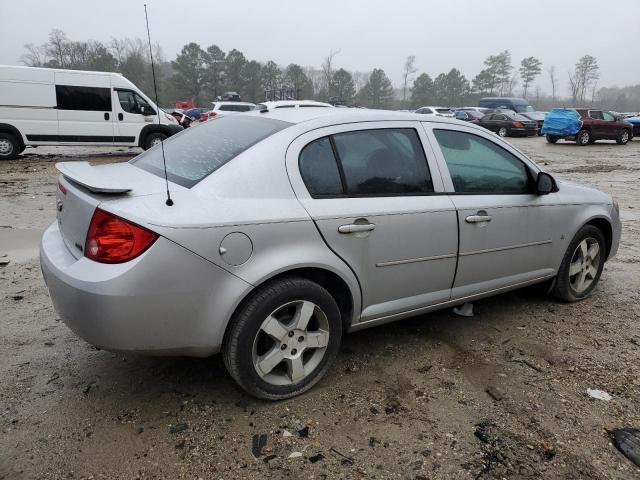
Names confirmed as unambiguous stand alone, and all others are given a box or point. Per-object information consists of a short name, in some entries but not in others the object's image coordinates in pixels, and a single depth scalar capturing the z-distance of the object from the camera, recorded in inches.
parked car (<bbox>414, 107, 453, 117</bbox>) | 1151.0
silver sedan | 89.0
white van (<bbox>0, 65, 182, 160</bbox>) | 491.5
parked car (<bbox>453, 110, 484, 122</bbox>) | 1156.5
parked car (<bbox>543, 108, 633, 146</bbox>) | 877.8
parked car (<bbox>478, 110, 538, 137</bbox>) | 1047.0
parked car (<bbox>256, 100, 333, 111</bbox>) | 526.5
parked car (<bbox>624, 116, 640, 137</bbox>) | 1001.5
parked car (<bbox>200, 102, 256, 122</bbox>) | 916.5
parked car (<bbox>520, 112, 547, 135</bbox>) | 1092.5
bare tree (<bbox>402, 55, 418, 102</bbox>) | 3816.4
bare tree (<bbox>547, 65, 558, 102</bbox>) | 4022.1
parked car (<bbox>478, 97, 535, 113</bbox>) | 1510.8
